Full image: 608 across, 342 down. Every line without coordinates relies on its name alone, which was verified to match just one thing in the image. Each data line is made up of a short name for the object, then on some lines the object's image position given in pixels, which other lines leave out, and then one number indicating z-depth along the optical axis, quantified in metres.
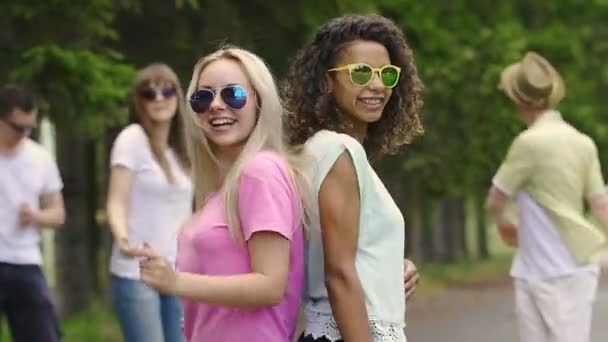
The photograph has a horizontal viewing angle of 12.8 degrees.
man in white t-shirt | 12.90
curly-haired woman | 7.11
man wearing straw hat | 11.81
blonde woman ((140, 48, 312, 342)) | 6.80
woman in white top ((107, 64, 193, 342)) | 12.14
